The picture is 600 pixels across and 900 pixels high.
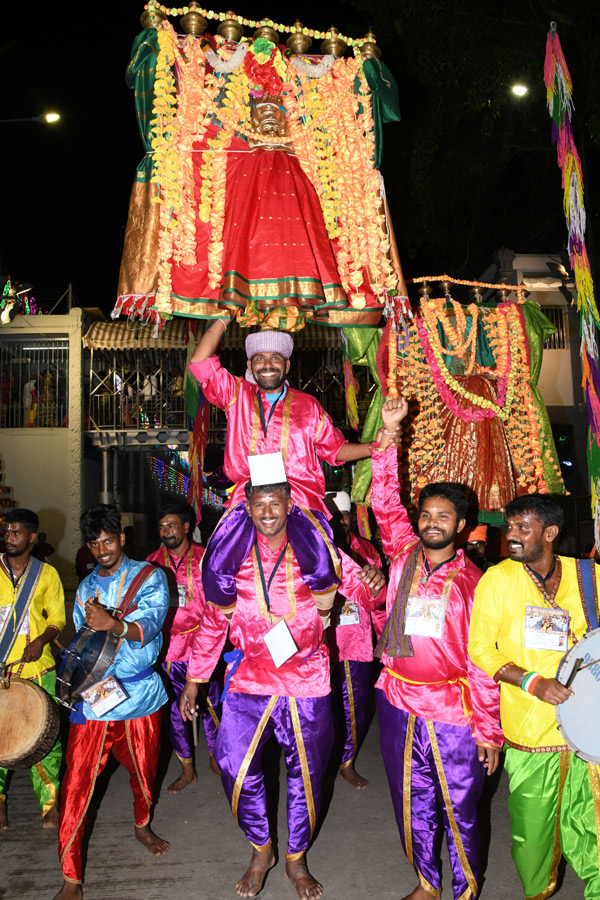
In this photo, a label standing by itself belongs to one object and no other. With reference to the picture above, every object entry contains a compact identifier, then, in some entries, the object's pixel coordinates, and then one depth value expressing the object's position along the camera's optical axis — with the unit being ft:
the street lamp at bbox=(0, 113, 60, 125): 28.56
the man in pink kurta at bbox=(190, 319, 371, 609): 11.98
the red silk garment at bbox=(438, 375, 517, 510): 18.03
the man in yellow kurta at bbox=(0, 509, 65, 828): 14.39
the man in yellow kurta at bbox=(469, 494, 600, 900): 10.08
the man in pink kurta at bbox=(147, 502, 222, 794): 16.80
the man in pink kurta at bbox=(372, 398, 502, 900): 10.59
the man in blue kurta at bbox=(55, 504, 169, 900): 12.12
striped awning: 46.62
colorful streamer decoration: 12.53
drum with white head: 9.70
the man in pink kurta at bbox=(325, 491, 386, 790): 16.60
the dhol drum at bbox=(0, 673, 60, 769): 12.21
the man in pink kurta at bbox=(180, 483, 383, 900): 11.64
